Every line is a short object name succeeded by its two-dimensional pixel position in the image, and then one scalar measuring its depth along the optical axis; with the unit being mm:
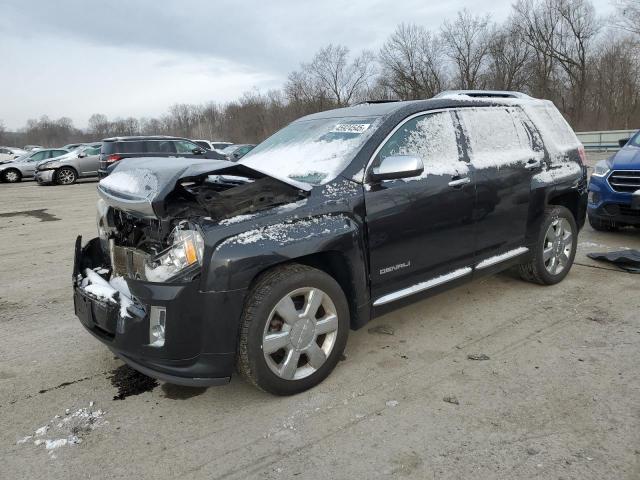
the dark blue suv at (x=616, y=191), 6180
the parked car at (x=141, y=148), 16125
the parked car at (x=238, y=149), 21855
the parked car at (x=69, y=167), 18906
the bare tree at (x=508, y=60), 51312
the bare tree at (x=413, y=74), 52750
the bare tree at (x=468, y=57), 52531
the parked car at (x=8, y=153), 30055
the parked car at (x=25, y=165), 21906
